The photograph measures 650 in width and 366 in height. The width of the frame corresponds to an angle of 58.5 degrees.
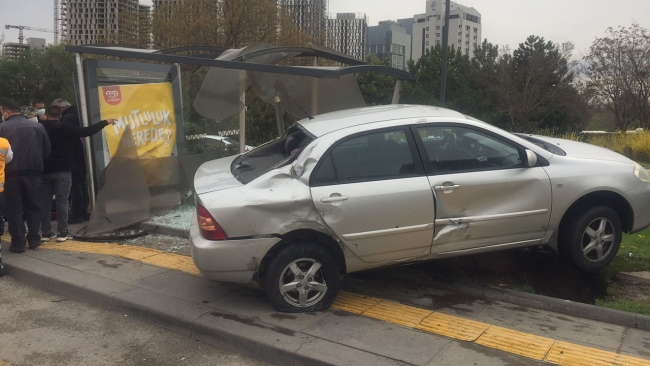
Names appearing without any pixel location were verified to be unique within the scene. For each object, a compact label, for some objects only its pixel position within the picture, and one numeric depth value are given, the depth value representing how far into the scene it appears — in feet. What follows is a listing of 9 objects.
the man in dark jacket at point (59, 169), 24.00
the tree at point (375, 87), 104.60
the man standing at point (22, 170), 21.93
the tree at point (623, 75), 106.52
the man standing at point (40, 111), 27.78
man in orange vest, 20.22
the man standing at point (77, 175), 27.22
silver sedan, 15.49
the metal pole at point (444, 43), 52.94
